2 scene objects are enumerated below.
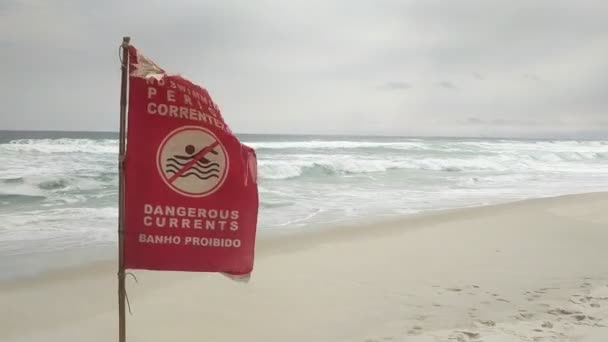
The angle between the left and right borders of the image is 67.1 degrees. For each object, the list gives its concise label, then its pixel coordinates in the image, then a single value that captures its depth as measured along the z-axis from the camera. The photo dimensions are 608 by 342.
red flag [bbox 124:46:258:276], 2.23
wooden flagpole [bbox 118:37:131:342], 2.19
